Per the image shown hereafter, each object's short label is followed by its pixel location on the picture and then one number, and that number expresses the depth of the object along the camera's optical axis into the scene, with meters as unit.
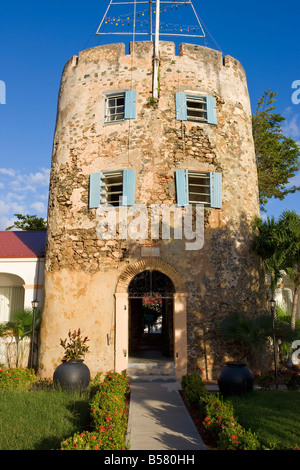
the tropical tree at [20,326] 13.12
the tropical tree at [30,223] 26.58
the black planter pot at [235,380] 8.89
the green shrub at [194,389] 8.36
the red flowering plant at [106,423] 4.94
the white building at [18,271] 14.05
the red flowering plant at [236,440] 5.11
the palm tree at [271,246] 11.98
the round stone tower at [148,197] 11.81
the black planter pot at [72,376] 9.36
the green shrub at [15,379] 9.37
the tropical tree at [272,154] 19.69
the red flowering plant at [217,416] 6.10
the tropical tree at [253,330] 10.91
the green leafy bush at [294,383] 10.11
